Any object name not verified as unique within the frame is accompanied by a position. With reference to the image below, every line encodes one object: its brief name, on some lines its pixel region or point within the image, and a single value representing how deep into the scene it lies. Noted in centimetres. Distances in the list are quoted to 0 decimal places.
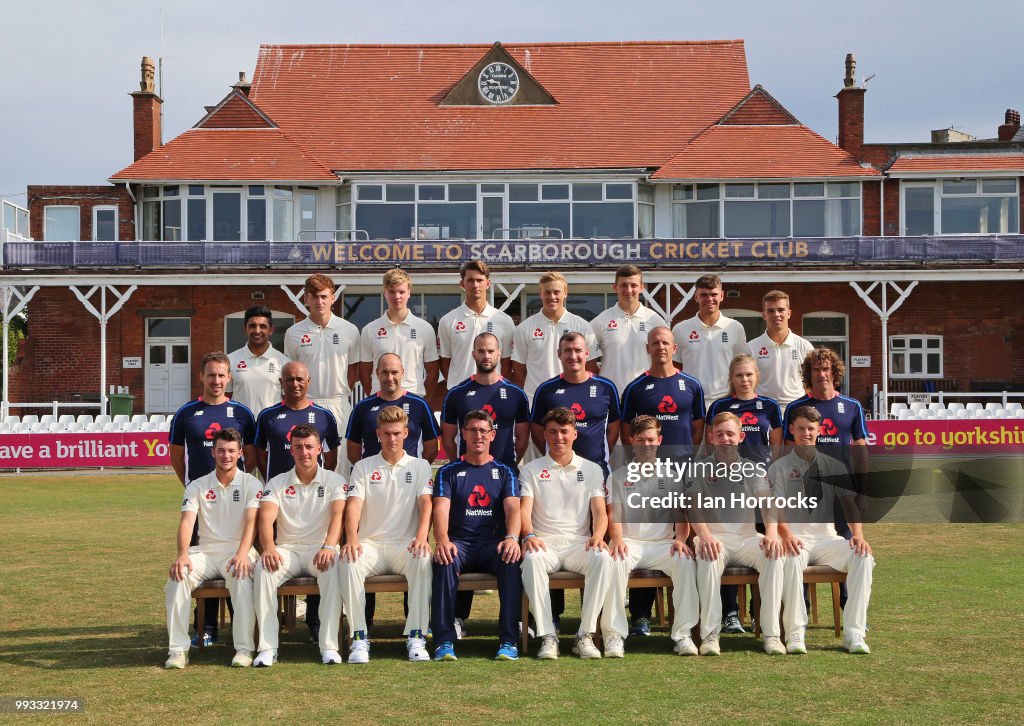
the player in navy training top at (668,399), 789
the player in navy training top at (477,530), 704
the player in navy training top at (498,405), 802
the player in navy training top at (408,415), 796
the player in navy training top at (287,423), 782
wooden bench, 712
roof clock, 3394
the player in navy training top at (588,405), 792
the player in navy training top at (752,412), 776
